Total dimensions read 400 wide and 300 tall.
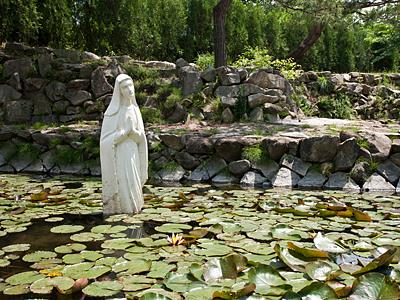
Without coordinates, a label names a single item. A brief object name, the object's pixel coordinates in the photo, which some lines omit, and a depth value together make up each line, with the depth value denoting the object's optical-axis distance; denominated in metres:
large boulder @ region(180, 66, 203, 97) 10.19
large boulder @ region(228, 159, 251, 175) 7.32
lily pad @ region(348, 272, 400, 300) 2.45
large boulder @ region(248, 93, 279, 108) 9.49
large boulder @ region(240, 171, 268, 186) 7.14
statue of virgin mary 4.69
